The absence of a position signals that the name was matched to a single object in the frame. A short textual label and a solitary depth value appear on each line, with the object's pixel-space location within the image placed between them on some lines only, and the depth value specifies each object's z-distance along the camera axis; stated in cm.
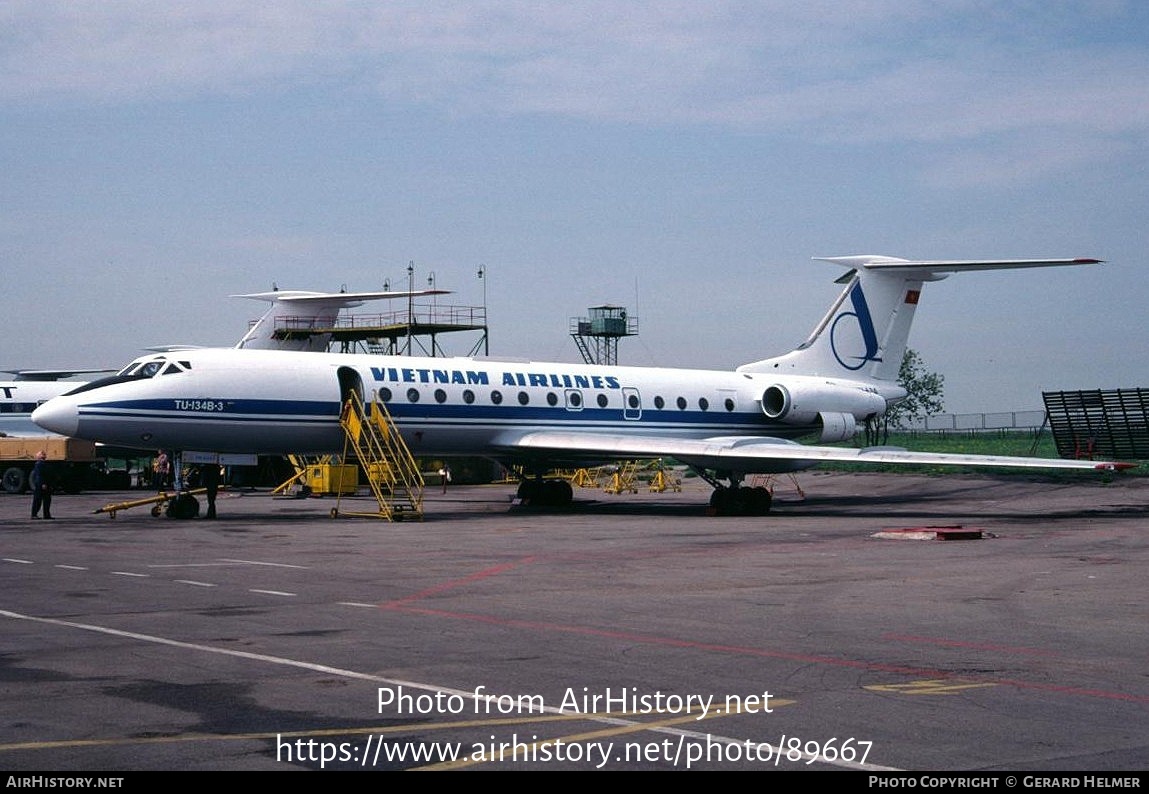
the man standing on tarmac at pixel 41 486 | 2850
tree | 12025
